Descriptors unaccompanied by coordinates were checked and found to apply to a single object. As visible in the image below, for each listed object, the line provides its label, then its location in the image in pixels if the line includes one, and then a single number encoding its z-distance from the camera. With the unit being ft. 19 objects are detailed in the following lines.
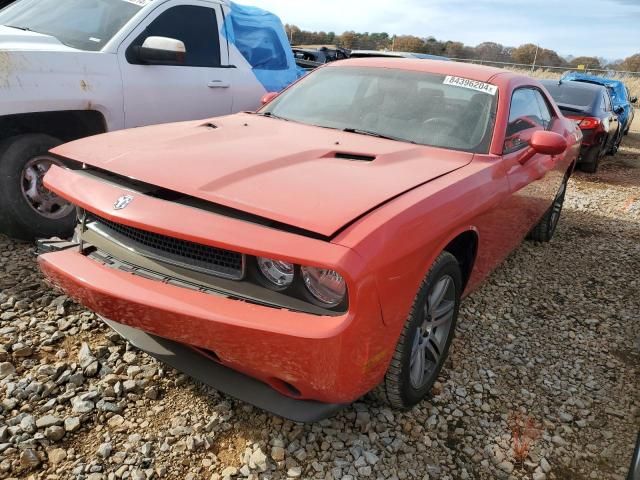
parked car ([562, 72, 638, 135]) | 42.52
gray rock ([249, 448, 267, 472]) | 6.72
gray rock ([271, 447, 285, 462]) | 6.89
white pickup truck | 11.07
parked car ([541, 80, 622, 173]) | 27.91
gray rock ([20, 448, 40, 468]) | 6.41
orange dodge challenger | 5.77
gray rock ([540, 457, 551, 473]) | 7.46
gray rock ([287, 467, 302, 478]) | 6.69
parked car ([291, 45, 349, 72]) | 40.11
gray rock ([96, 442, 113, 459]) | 6.65
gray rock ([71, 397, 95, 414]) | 7.30
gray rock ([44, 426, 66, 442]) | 6.81
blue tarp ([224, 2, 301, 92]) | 15.92
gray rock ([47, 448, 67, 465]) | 6.53
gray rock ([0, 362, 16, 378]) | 7.84
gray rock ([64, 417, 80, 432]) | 7.00
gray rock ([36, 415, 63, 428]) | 6.98
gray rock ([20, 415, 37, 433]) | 6.88
